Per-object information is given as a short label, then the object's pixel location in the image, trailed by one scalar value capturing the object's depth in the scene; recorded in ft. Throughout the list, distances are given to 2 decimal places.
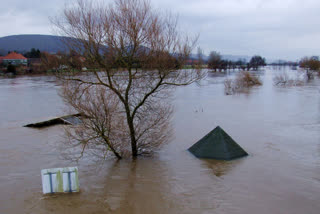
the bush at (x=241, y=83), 138.62
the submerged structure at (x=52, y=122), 70.69
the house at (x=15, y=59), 315.47
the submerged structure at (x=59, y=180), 30.07
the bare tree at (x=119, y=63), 35.78
